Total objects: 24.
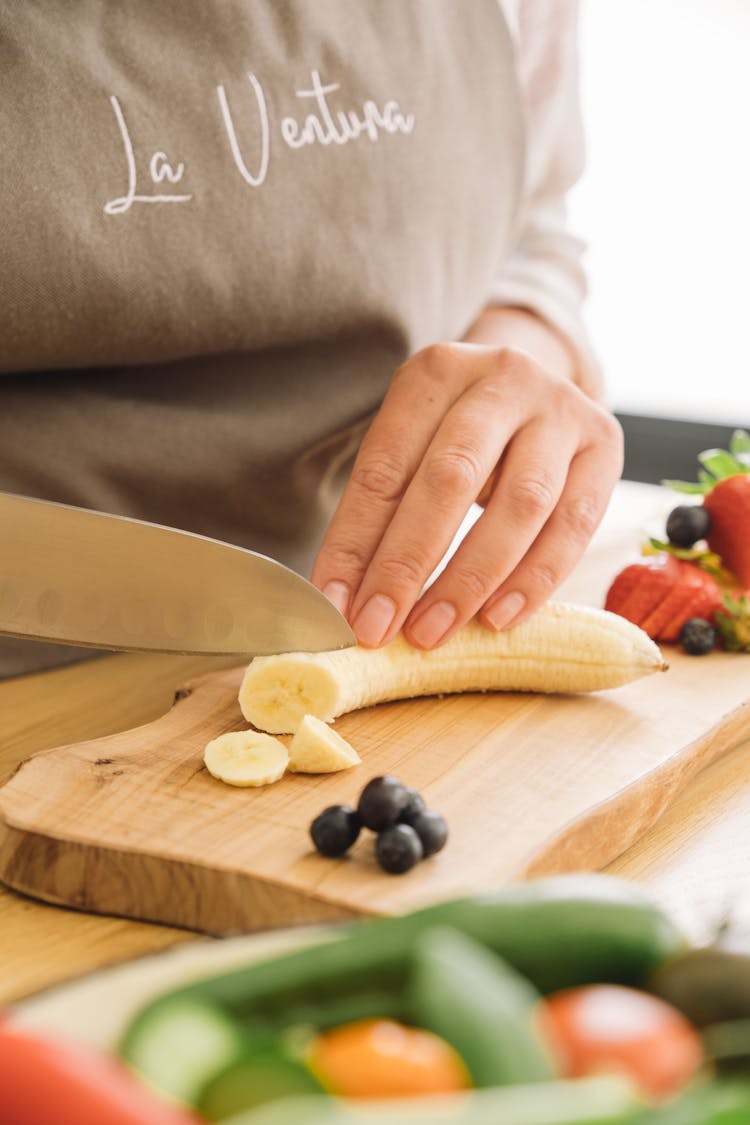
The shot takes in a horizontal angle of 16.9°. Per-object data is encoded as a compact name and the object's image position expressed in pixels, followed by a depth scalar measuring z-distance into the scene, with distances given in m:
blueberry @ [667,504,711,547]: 0.94
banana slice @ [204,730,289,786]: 0.76
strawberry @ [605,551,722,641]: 0.91
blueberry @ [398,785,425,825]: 0.72
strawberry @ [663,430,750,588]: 0.94
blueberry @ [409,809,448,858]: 0.71
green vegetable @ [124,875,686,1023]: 0.51
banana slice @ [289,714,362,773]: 0.76
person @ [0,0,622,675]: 0.82
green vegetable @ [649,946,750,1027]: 0.52
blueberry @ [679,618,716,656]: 0.90
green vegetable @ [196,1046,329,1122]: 0.44
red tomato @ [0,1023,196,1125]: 0.40
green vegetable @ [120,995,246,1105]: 0.45
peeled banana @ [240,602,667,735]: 0.81
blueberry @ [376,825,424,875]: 0.71
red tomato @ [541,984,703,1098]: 0.47
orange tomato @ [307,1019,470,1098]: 0.45
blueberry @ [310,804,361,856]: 0.71
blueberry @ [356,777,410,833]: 0.72
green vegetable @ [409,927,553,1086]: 0.44
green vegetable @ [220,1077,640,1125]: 0.39
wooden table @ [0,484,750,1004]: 0.70
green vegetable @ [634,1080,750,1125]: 0.40
